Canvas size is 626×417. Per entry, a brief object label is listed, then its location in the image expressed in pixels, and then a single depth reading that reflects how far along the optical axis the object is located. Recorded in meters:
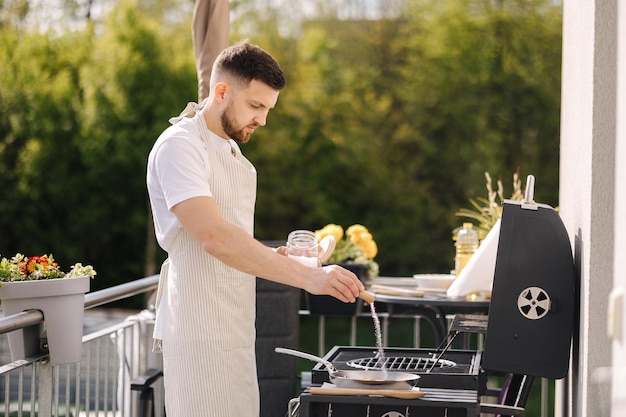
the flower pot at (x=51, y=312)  2.63
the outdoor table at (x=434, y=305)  3.46
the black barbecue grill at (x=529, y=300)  2.51
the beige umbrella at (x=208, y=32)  3.54
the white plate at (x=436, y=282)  3.87
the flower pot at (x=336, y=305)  4.33
